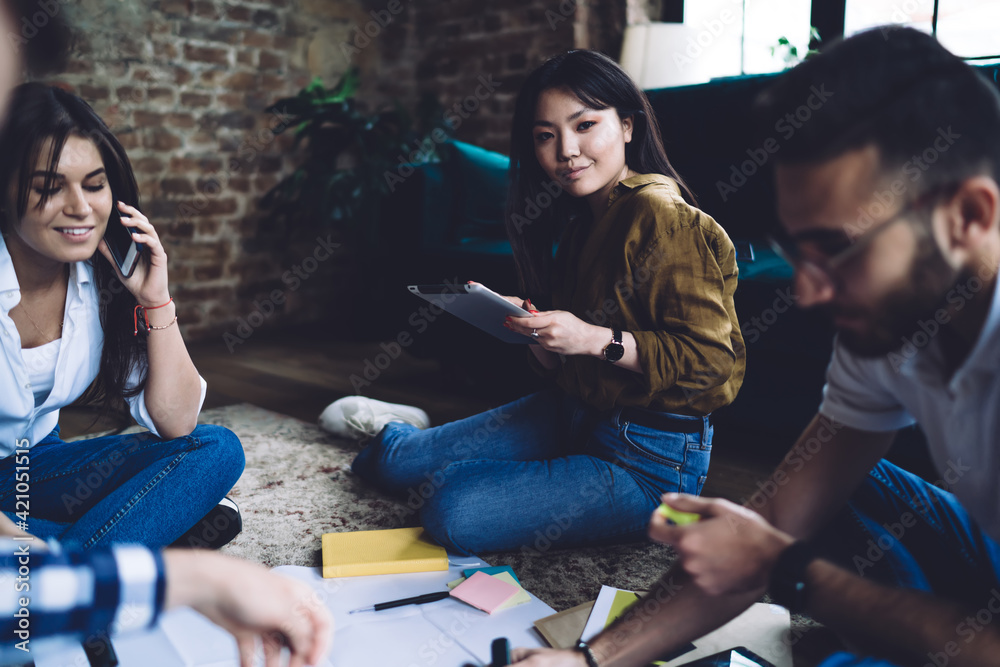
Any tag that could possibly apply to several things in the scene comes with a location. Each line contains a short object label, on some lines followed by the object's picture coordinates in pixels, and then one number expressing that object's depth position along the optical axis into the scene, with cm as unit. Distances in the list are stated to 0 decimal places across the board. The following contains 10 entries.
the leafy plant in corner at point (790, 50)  266
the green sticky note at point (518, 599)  113
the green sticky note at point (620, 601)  109
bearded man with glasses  60
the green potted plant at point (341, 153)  320
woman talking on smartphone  113
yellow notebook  126
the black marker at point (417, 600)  112
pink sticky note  112
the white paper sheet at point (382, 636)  98
